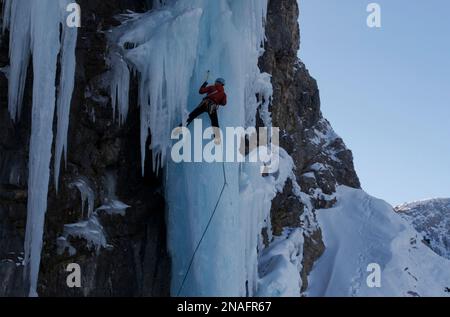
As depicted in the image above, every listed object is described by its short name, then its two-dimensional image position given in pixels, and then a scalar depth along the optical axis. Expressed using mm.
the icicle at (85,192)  10118
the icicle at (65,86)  9570
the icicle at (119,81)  10430
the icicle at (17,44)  9383
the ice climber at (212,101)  10000
